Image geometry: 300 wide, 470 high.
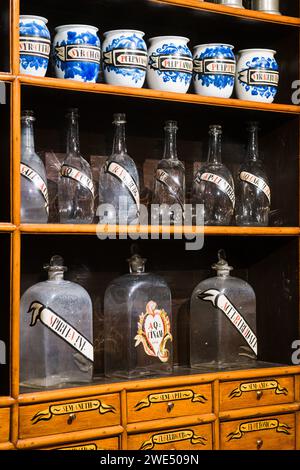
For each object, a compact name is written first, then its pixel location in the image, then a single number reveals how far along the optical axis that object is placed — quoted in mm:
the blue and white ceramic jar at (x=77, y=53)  2029
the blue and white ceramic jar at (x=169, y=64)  2143
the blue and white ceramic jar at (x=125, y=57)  2084
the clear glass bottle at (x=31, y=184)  2006
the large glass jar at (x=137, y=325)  2156
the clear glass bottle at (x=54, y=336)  2020
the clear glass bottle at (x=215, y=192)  2287
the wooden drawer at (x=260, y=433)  2182
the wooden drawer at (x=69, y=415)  1894
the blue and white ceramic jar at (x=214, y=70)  2219
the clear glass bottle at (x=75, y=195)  2102
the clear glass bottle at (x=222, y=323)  2293
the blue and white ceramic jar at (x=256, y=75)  2277
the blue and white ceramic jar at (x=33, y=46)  1960
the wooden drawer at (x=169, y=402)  2043
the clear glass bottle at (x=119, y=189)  2137
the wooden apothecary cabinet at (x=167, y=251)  1894
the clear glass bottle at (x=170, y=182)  2236
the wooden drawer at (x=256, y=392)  2182
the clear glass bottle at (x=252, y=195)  2338
